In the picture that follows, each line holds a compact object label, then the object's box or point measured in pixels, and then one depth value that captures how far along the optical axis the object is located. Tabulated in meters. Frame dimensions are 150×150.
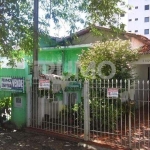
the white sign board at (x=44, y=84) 5.66
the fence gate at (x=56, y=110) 5.56
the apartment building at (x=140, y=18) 38.52
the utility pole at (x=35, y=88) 5.91
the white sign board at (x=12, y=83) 6.12
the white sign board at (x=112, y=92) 4.60
